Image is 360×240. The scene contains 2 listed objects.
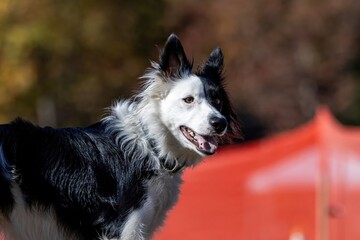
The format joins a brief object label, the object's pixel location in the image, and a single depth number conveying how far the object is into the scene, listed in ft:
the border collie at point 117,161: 31.32
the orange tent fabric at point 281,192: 52.21
